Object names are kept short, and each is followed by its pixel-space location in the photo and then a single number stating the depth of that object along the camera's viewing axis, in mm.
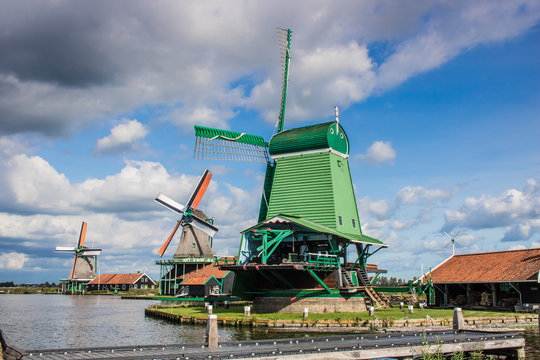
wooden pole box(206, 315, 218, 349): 13750
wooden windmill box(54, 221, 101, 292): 98625
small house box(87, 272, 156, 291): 98688
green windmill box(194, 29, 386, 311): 29234
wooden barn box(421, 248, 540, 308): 29969
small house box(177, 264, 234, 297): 53500
